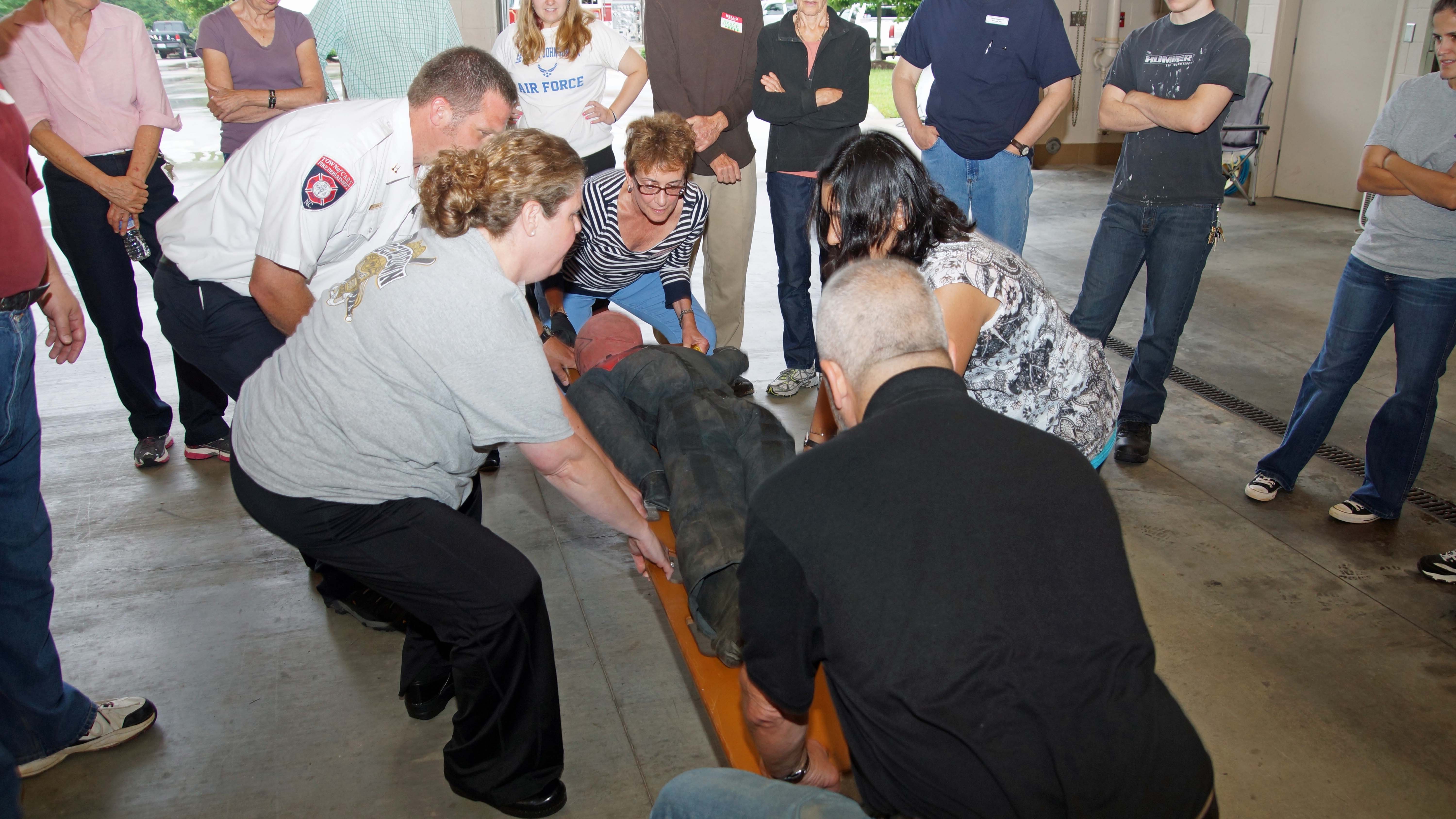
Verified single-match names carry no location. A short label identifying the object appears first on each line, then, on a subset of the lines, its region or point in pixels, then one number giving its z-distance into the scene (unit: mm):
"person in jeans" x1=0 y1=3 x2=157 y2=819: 1929
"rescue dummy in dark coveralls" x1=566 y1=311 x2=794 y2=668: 1892
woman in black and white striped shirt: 2943
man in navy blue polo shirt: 3678
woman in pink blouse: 3305
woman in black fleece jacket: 4023
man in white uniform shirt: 2281
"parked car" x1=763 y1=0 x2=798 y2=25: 17797
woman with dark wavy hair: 1907
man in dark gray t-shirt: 3150
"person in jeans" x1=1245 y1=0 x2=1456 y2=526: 2701
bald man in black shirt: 1032
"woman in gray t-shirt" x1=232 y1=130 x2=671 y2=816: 1685
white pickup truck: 19281
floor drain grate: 3158
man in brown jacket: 4082
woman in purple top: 3793
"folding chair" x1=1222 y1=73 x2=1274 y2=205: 7555
